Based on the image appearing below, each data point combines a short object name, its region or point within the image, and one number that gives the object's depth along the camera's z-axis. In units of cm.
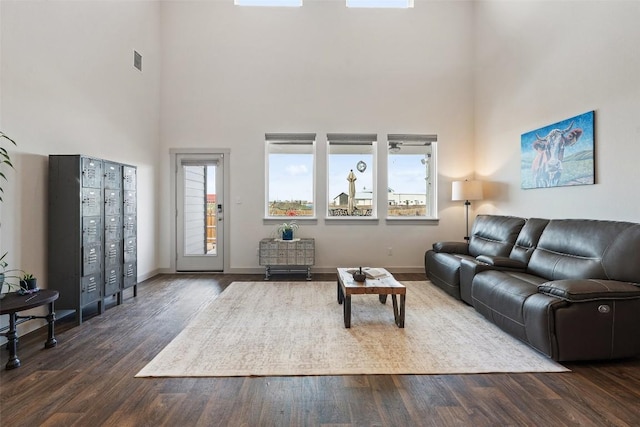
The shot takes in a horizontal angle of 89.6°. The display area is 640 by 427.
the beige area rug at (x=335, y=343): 233
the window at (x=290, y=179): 586
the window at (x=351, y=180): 588
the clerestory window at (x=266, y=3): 566
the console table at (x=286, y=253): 529
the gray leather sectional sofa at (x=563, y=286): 234
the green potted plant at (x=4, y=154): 265
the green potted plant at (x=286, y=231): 543
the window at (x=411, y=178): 588
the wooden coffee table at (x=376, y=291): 304
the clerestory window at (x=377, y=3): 573
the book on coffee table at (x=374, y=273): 342
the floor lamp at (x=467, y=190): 520
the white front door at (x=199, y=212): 573
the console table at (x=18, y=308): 234
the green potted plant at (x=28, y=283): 268
